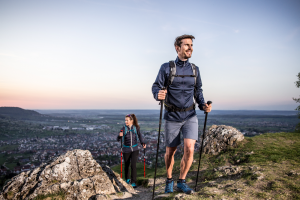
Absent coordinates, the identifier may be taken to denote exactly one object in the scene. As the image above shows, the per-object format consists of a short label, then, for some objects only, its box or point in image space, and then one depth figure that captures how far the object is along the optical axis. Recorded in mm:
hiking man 4070
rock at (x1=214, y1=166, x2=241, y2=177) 5553
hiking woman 7391
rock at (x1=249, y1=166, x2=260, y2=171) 5420
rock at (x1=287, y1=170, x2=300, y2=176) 4667
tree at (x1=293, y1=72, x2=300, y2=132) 16547
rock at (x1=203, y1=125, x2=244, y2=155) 8930
